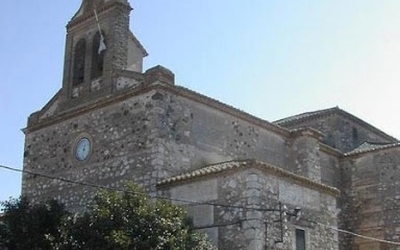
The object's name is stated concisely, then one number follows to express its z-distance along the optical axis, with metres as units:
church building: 15.75
